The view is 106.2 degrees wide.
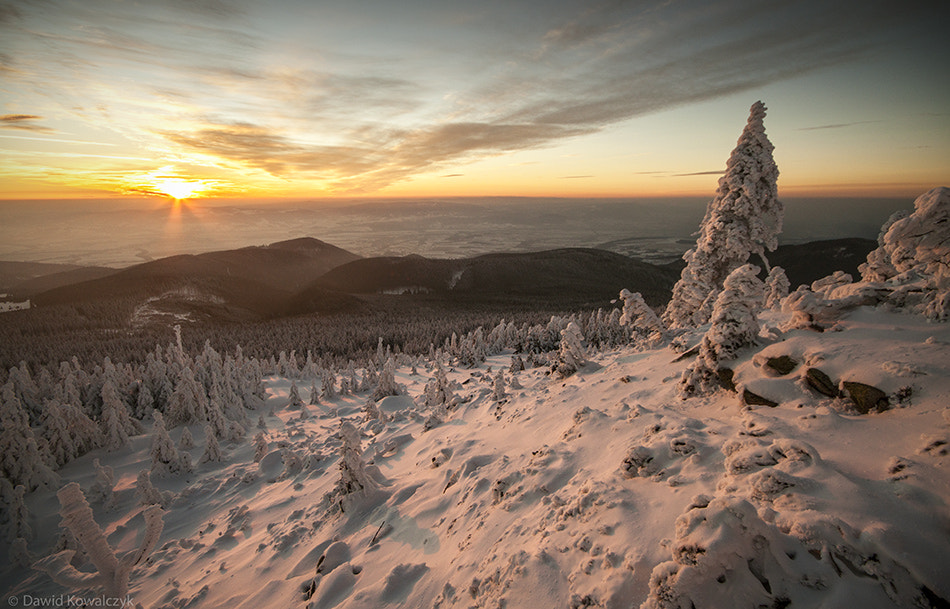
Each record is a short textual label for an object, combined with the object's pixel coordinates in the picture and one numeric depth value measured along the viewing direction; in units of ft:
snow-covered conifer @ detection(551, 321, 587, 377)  60.54
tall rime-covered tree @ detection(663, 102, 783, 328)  63.93
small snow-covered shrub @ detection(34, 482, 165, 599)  20.02
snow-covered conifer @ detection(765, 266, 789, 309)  79.61
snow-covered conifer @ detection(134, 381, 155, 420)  112.88
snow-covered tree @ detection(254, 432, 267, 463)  71.41
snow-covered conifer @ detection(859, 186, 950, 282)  30.30
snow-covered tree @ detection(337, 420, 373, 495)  38.86
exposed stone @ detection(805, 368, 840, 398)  26.05
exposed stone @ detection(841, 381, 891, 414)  23.04
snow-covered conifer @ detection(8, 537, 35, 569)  50.37
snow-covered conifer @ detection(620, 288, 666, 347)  77.46
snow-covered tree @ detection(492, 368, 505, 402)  61.04
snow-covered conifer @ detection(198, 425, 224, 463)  75.56
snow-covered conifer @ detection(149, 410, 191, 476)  70.03
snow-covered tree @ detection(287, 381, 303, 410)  115.85
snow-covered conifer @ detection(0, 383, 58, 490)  66.39
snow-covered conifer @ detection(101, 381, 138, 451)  85.92
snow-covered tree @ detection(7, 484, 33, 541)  52.85
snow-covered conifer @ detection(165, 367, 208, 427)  100.53
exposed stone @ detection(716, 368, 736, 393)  32.58
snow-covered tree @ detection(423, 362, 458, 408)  74.38
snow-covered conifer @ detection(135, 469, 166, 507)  59.72
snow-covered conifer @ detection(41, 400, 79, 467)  82.12
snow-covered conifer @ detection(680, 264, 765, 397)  34.50
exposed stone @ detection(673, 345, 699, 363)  43.84
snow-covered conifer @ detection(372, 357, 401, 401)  107.55
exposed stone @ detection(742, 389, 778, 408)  28.38
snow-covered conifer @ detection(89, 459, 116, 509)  63.67
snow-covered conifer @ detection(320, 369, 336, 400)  120.67
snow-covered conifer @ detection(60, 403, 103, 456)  86.17
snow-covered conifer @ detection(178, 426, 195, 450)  81.25
